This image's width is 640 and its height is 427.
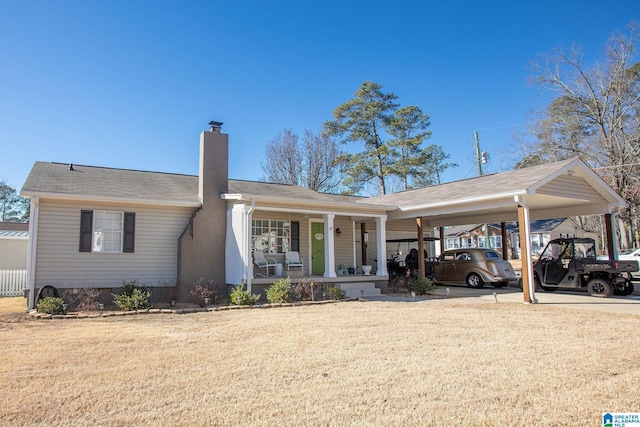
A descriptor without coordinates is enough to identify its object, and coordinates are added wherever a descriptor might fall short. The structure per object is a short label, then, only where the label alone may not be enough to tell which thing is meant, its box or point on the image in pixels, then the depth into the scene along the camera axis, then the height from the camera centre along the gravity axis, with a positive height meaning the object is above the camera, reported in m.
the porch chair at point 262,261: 13.03 -0.03
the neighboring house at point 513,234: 36.17 +2.09
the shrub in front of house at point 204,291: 10.82 -0.81
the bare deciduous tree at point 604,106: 25.53 +9.62
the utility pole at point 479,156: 28.12 +6.88
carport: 11.38 +1.85
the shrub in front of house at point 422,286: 13.16 -0.89
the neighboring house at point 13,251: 16.83 +0.53
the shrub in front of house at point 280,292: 10.88 -0.83
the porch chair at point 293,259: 14.02 +0.03
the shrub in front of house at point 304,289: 11.56 -0.83
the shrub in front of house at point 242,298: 10.52 -0.94
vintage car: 15.16 -0.41
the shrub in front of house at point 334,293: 11.77 -0.95
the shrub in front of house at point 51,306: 9.00 -0.91
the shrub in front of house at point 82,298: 9.84 -0.86
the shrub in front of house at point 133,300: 9.77 -0.89
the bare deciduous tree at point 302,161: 32.28 +7.69
